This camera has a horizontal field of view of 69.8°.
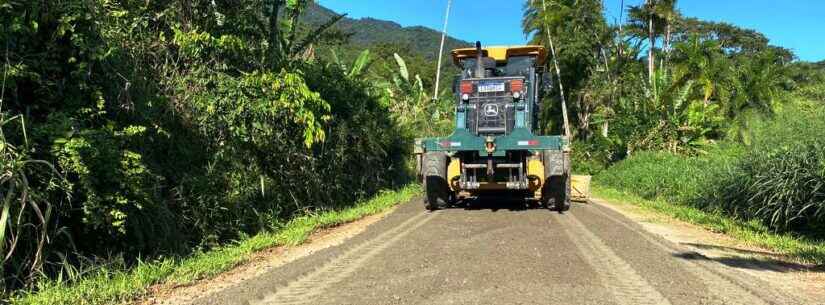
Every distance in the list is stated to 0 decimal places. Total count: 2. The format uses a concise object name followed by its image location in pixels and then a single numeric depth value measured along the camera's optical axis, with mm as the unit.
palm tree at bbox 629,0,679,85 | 26453
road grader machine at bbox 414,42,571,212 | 10484
